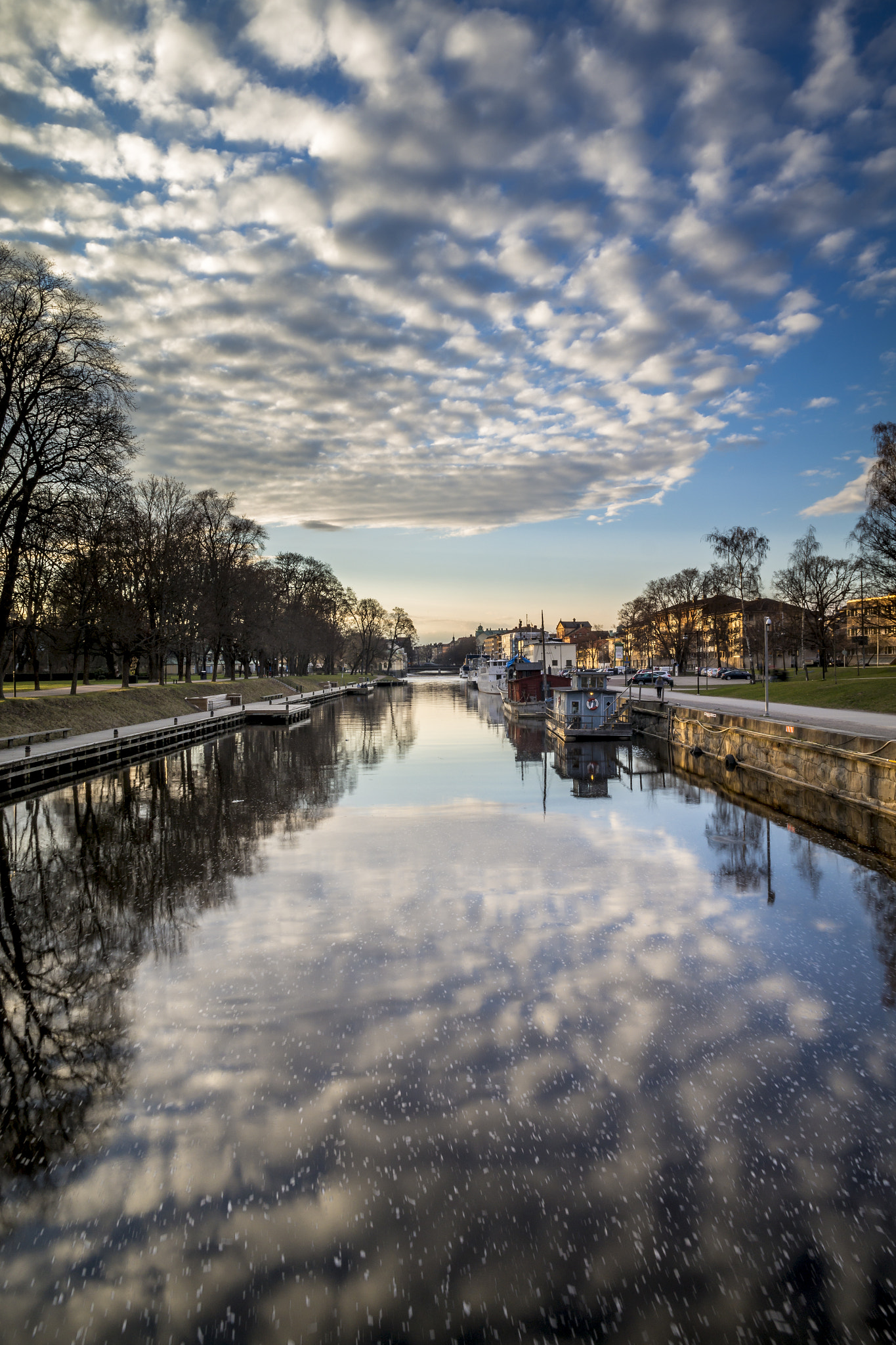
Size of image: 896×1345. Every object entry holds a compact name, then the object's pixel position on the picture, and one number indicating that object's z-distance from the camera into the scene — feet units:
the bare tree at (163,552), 151.53
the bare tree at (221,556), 178.83
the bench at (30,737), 86.58
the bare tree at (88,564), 86.99
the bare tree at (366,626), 396.37
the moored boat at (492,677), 277.46
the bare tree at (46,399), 79.46
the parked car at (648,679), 221.27
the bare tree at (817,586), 209.36
